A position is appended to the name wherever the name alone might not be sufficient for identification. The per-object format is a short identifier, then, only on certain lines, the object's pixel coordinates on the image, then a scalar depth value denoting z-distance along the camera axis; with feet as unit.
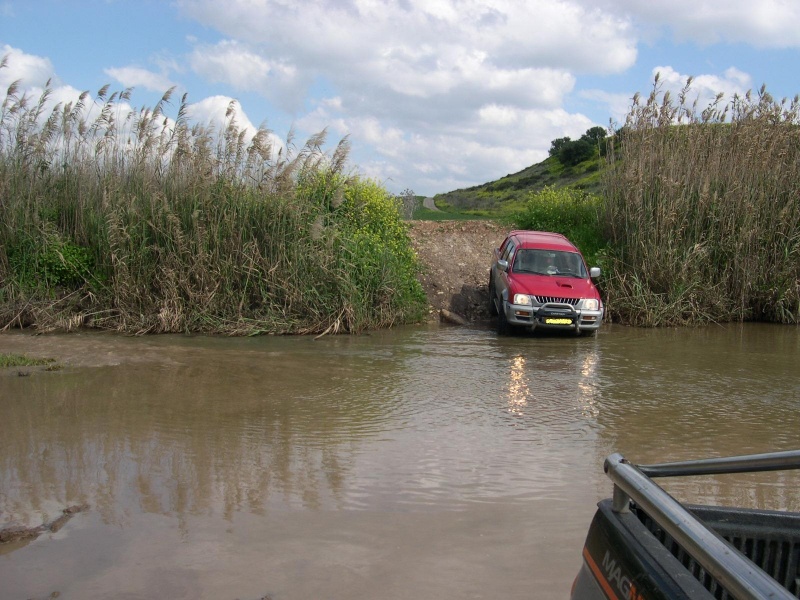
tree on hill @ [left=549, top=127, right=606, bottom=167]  148.05
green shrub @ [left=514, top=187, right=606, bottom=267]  59.00
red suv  43.62
